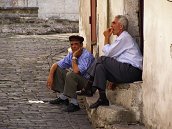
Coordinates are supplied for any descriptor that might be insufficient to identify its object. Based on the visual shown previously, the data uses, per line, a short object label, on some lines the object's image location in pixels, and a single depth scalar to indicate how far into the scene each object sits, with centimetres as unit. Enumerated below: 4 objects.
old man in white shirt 1491
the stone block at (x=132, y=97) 1448
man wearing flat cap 1702
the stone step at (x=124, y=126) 1405
